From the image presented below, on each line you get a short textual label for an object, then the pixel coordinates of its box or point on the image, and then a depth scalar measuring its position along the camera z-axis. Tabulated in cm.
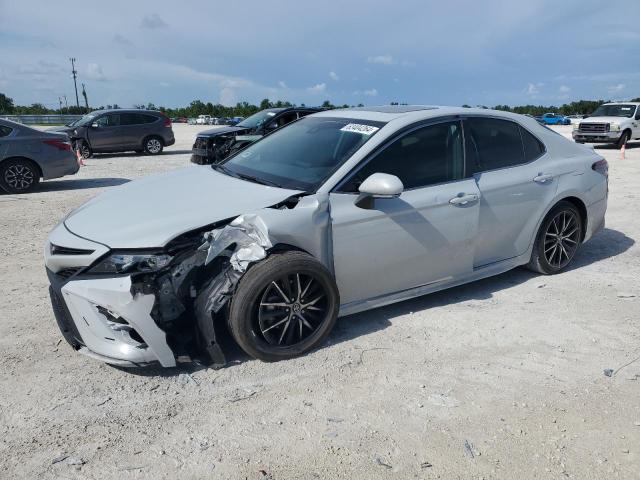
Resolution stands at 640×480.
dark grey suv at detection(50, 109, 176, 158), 1712
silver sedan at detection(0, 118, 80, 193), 1023
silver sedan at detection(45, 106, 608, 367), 326
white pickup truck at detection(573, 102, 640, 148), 1955
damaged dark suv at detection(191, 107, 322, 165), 1274
